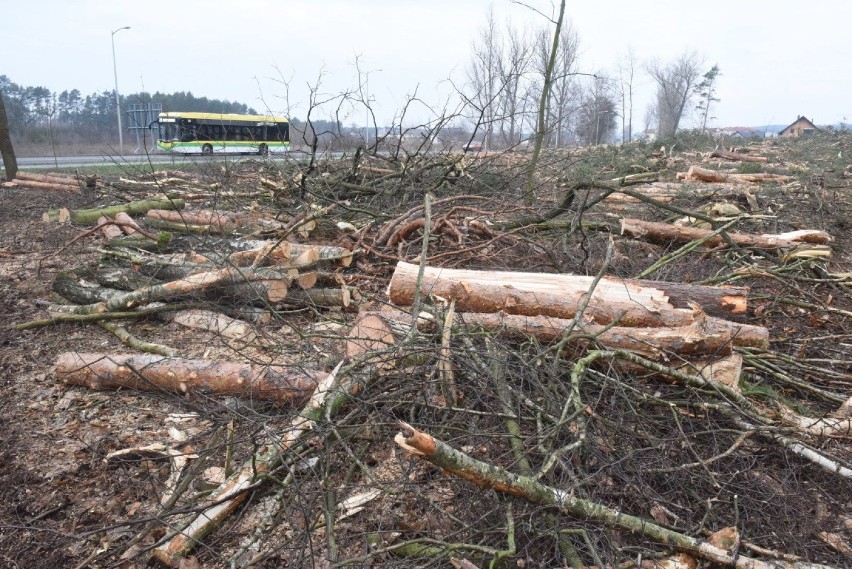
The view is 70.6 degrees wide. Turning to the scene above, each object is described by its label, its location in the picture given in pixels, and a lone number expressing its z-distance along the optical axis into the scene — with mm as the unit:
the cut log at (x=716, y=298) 4277
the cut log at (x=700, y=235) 6480
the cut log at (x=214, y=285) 5293
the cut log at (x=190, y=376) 3707
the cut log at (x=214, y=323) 4961
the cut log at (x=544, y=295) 3961
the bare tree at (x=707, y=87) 50794
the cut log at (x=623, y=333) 3621
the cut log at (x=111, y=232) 7570
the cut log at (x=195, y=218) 7441
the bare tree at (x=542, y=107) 7773
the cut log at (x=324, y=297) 5375
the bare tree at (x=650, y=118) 74131
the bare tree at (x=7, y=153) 13415
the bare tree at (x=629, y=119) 44312
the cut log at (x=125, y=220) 7433
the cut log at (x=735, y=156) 18188
